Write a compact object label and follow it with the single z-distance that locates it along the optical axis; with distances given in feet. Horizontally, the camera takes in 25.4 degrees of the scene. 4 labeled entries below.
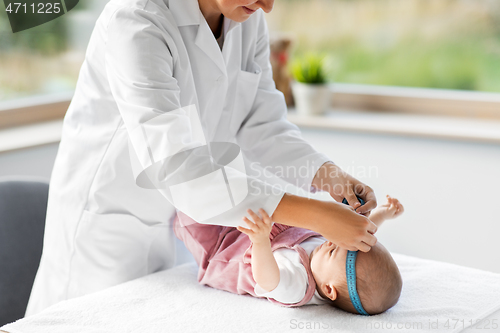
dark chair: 6.55
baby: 5.72
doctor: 5.34
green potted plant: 9.81
